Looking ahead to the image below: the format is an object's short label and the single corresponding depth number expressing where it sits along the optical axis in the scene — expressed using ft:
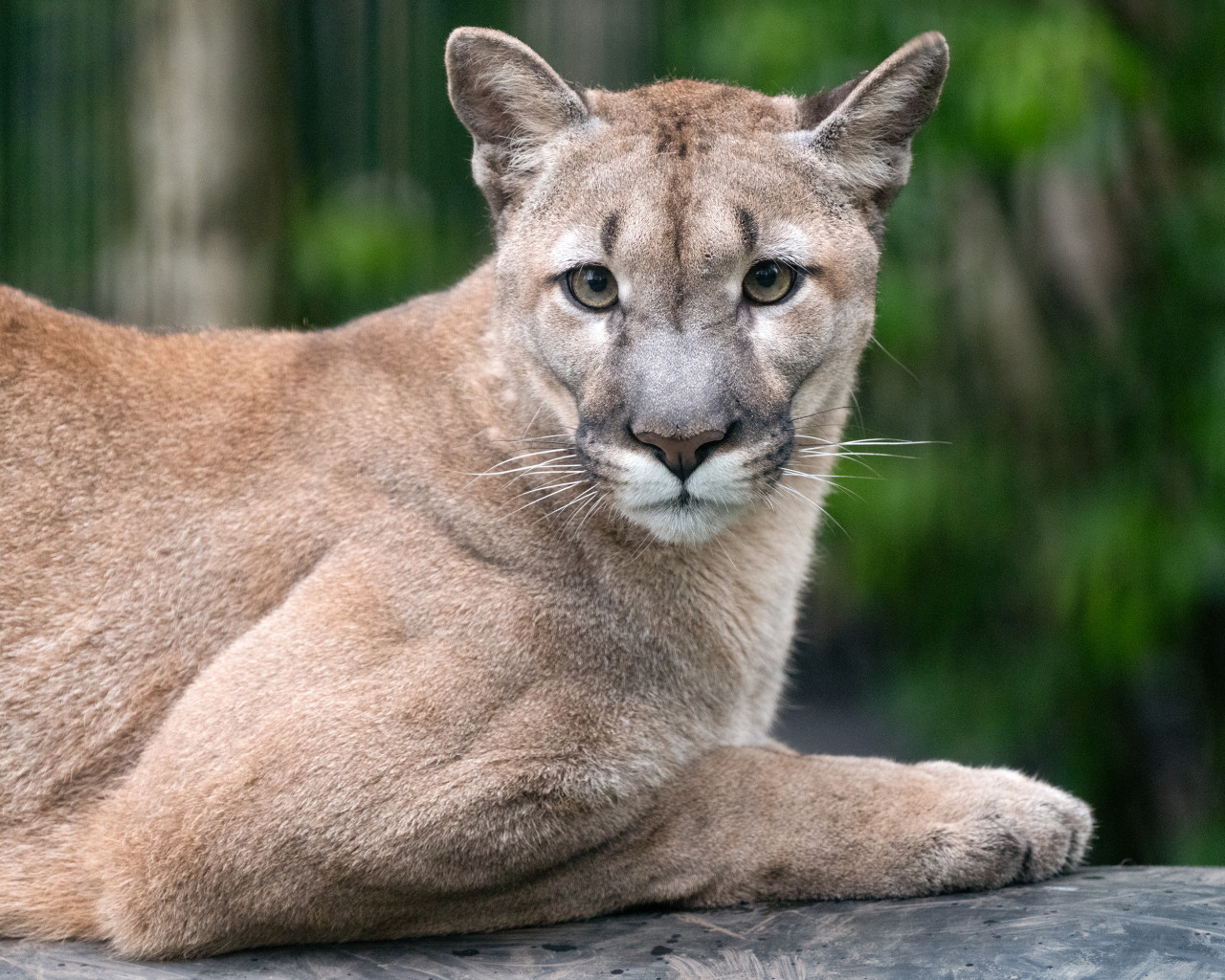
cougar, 20.21
